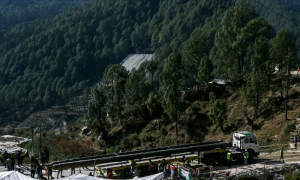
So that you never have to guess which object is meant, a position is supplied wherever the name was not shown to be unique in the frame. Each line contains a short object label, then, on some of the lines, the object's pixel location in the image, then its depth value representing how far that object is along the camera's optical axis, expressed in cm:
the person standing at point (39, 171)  2741
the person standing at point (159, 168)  2752
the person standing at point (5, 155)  3469
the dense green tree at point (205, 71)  5578
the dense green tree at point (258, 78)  4494
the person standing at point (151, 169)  2750
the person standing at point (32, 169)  2823
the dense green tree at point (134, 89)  6260
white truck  2997
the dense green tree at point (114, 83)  6444
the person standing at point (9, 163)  3051
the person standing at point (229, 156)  2903
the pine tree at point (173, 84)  5016
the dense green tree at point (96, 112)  6462
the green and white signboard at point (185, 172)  2490
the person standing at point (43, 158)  3247
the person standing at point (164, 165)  2753
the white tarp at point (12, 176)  2217
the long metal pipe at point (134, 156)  2666
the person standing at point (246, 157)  2922
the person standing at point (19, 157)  3288
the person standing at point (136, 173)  2654
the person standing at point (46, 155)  3284
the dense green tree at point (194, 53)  6009
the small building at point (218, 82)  6110
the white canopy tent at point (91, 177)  2191
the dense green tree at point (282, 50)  4869
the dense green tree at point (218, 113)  4744
